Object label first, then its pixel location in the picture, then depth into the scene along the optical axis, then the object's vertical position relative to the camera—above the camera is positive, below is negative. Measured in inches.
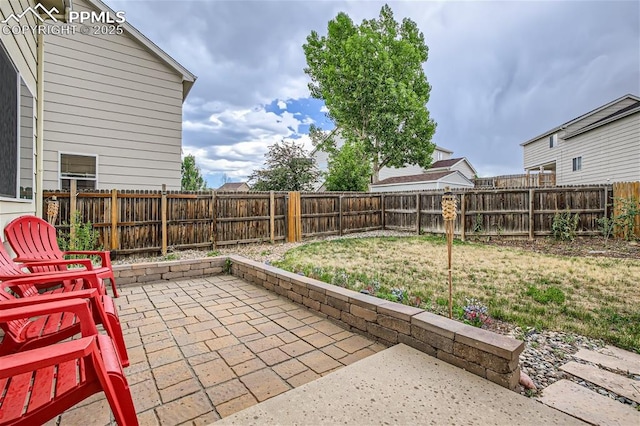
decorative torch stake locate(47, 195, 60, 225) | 188.9 +0.0
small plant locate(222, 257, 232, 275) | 203.9 -37.6
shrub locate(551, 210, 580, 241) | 331.3 -14.2
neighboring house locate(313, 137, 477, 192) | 689.0 +87.6
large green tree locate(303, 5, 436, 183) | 684.1 +298.6
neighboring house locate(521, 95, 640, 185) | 464.8 +123.7
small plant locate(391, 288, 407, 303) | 118.3 -33.5
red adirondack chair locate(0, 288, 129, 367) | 54.1 -27.5
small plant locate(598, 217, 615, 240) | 327.6 -13.9
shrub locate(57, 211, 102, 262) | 209.2 -18.9
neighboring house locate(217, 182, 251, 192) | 1293.4 +117.1
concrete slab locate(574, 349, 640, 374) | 85.1 -43.2
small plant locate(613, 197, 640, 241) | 315.0 -2.8
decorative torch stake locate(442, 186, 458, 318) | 109.6 +0.5
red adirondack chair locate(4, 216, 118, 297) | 107.2 -13.0
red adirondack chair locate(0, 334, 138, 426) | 41.1 -28.2
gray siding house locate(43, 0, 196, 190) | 247.6 +89.2
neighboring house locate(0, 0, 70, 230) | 102.7 +38.6
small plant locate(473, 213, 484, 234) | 356.5 -14.8
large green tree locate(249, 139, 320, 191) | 564.4 +76.9
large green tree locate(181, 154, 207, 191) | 749.3 +94.9
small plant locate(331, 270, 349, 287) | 142.5 -33.8
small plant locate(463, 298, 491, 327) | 103.0 -37.1
